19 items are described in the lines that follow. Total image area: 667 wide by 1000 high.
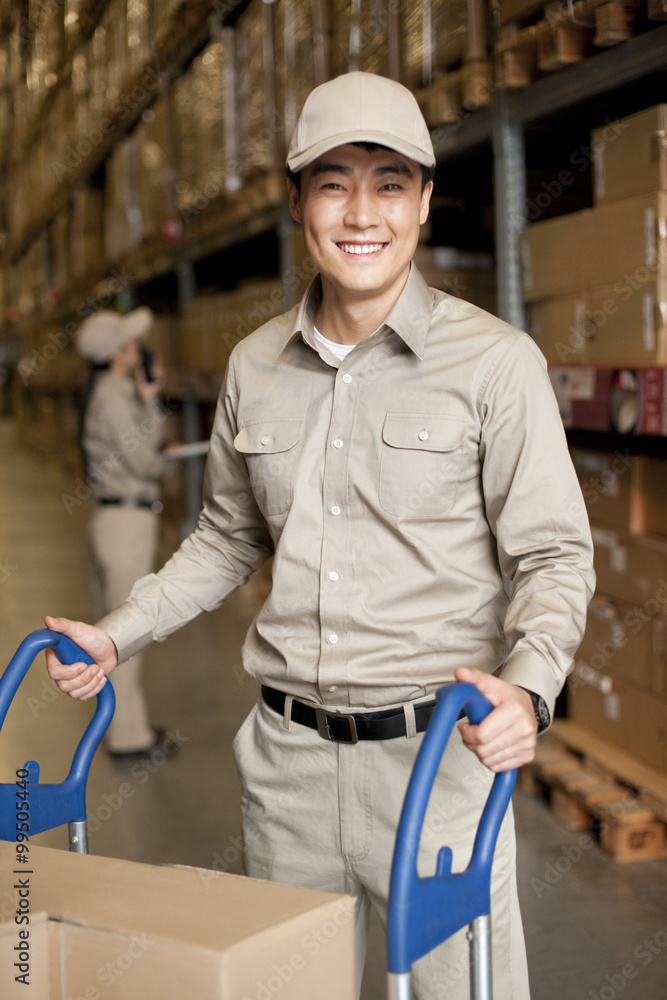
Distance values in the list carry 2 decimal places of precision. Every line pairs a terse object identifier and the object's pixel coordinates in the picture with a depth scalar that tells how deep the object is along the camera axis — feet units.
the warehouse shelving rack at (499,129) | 9.68
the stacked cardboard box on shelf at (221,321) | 18.93
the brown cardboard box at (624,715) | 10.79
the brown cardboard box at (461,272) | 14.24
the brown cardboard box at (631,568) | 10.46
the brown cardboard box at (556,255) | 10.84
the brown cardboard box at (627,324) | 9.70
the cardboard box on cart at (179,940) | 3.69
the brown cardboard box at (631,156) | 9.48
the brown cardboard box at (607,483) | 11.07
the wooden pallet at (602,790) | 10.53
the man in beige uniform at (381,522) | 5.11
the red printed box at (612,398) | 9.48
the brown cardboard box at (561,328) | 11.07
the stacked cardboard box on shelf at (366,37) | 12.92
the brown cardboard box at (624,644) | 10.61
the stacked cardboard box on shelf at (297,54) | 15.29
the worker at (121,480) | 14.39
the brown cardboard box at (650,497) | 10.71
